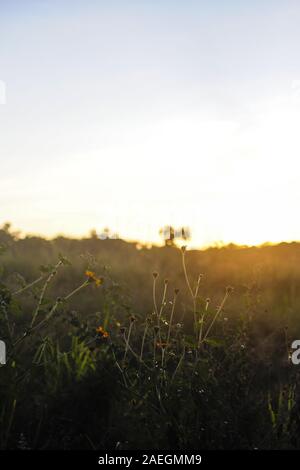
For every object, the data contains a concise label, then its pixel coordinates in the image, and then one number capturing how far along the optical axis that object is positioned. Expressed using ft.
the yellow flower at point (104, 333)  12.55
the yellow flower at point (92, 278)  13.48
